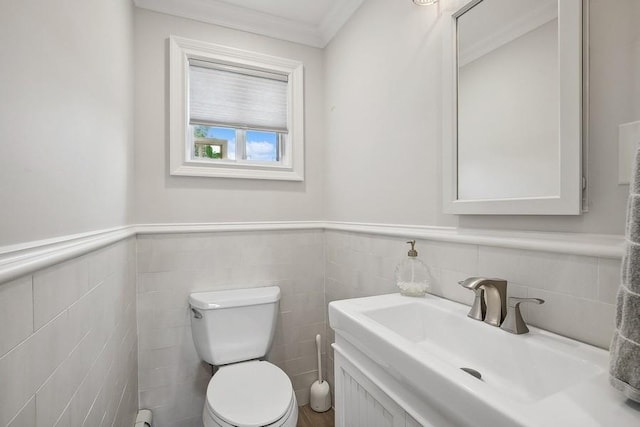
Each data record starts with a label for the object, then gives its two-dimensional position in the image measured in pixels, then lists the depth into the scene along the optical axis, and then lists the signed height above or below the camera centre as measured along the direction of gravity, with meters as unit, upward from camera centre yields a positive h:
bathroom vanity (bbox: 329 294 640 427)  0.52 -0.36
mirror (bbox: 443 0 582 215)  0.79 +0.31
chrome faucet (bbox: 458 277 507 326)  0.90 -0.24
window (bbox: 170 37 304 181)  1.79 +0.62
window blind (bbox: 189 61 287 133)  1.89 +0.72
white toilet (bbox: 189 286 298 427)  1.26 -0.76
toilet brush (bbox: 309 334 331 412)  1.95 -1.15
